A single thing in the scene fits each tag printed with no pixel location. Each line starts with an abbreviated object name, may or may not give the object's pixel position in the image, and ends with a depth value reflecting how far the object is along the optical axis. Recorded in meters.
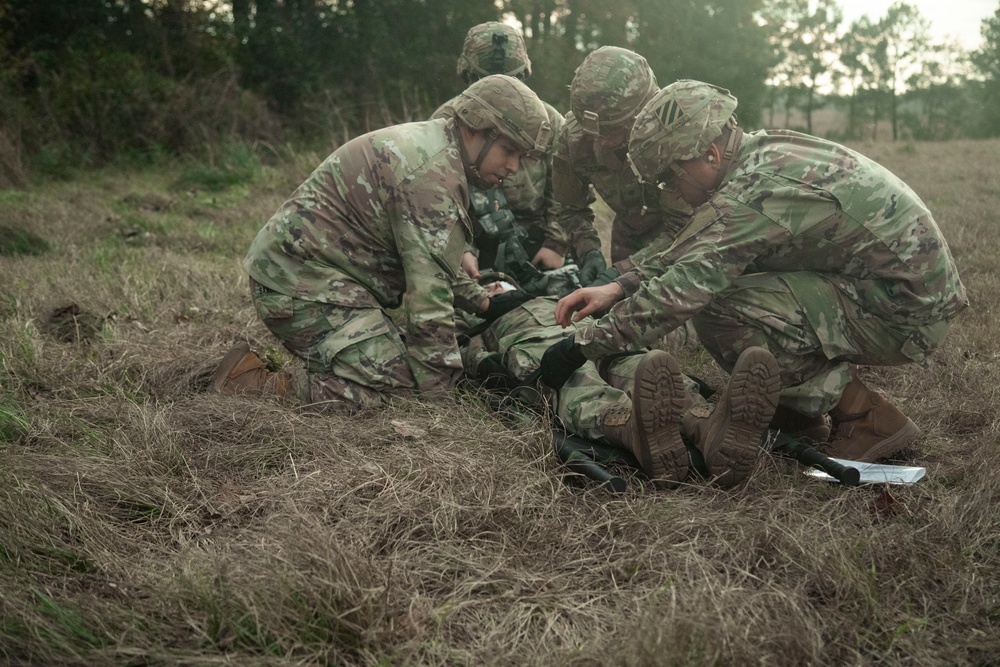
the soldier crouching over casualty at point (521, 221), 4.82
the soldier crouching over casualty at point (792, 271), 3.28
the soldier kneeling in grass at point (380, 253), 3.78
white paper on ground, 3.15
